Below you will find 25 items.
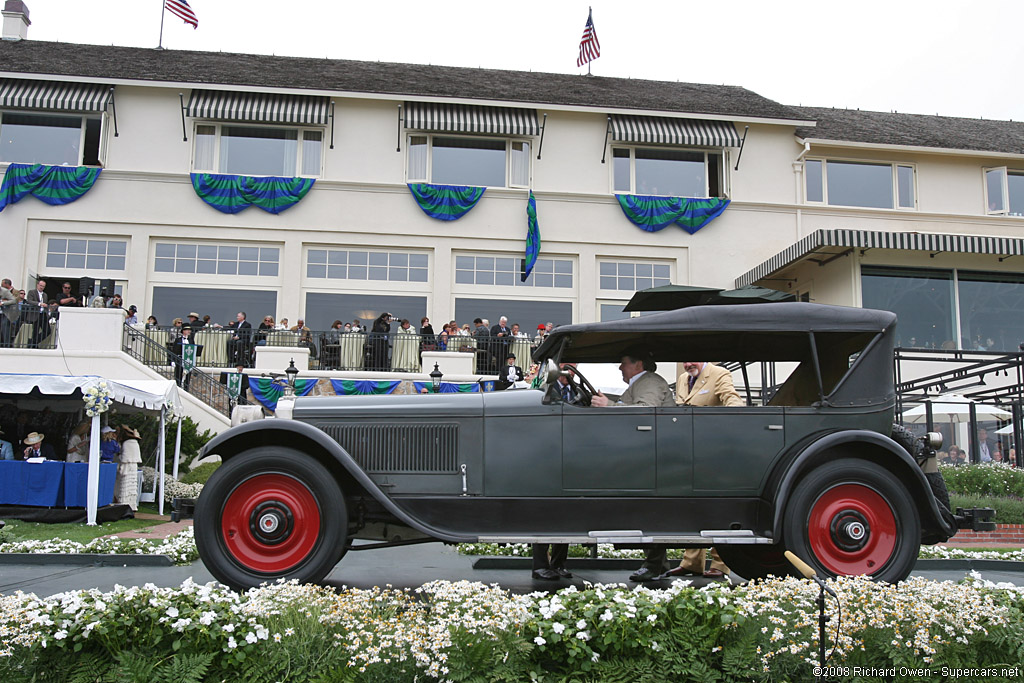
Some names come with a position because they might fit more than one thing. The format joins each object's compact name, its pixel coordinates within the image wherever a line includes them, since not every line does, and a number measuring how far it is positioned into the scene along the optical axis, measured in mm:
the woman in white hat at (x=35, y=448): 13620
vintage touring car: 5633
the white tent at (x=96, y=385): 12633
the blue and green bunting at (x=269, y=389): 19250
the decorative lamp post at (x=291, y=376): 18125
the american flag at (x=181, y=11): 25641
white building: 22906
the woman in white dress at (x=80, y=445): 13461
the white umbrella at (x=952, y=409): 17094
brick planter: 11648
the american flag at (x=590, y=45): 27031
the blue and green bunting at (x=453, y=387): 19516
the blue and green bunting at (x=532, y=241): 23500
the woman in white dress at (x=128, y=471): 13828
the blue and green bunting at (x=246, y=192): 23156
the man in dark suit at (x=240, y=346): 20641
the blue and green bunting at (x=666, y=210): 24391
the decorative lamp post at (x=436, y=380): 18409
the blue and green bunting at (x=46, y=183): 22538
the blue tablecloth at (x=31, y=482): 12602
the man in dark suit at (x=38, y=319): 18875
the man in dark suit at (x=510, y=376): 18436
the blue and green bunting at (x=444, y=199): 23734
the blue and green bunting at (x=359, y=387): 19922
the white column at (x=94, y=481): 12398
